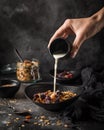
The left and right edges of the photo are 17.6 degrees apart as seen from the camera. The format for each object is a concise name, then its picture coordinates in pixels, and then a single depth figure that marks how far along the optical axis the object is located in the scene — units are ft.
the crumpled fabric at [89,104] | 2.73
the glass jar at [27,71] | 3.72
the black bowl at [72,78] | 3.66
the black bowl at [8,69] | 4.16
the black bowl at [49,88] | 2.75
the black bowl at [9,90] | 3.20
